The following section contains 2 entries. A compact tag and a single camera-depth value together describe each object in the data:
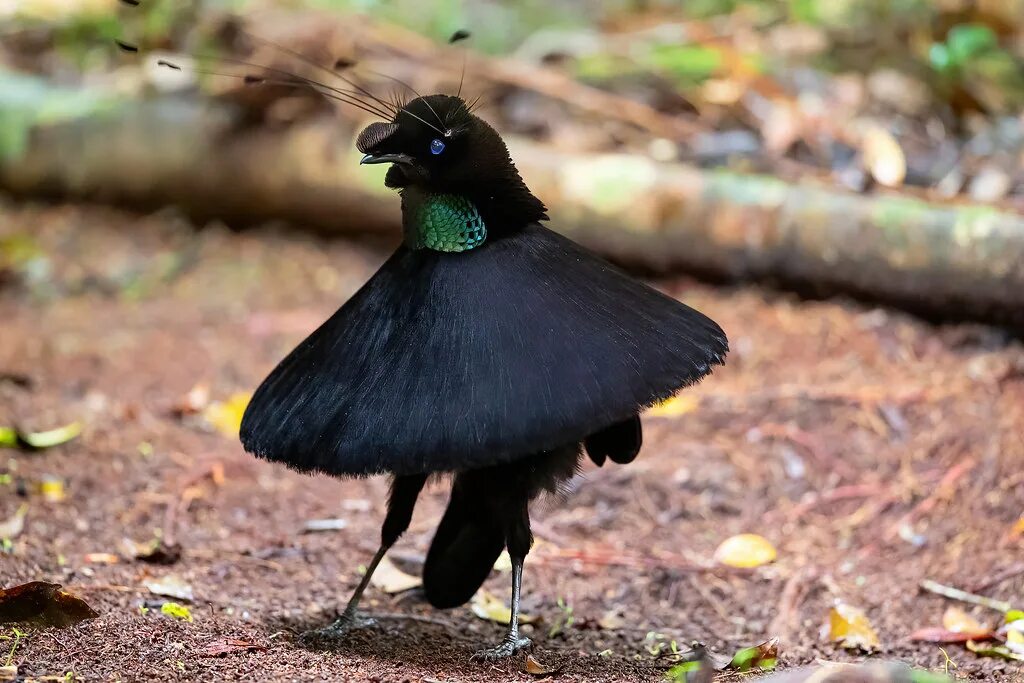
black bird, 4.72
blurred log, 9.30
